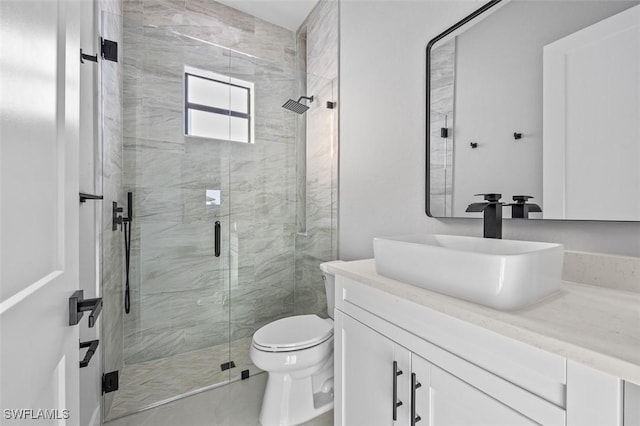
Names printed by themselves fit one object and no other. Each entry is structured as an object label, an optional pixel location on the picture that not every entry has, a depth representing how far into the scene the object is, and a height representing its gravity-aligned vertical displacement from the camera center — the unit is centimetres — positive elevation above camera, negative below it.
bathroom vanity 49 -32
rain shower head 235 +84
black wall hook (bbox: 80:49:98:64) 118 +63
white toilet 144 -83
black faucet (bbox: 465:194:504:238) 98 +0
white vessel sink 66 -15
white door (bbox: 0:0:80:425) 41 +0
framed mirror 84 +36
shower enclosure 185 +8
